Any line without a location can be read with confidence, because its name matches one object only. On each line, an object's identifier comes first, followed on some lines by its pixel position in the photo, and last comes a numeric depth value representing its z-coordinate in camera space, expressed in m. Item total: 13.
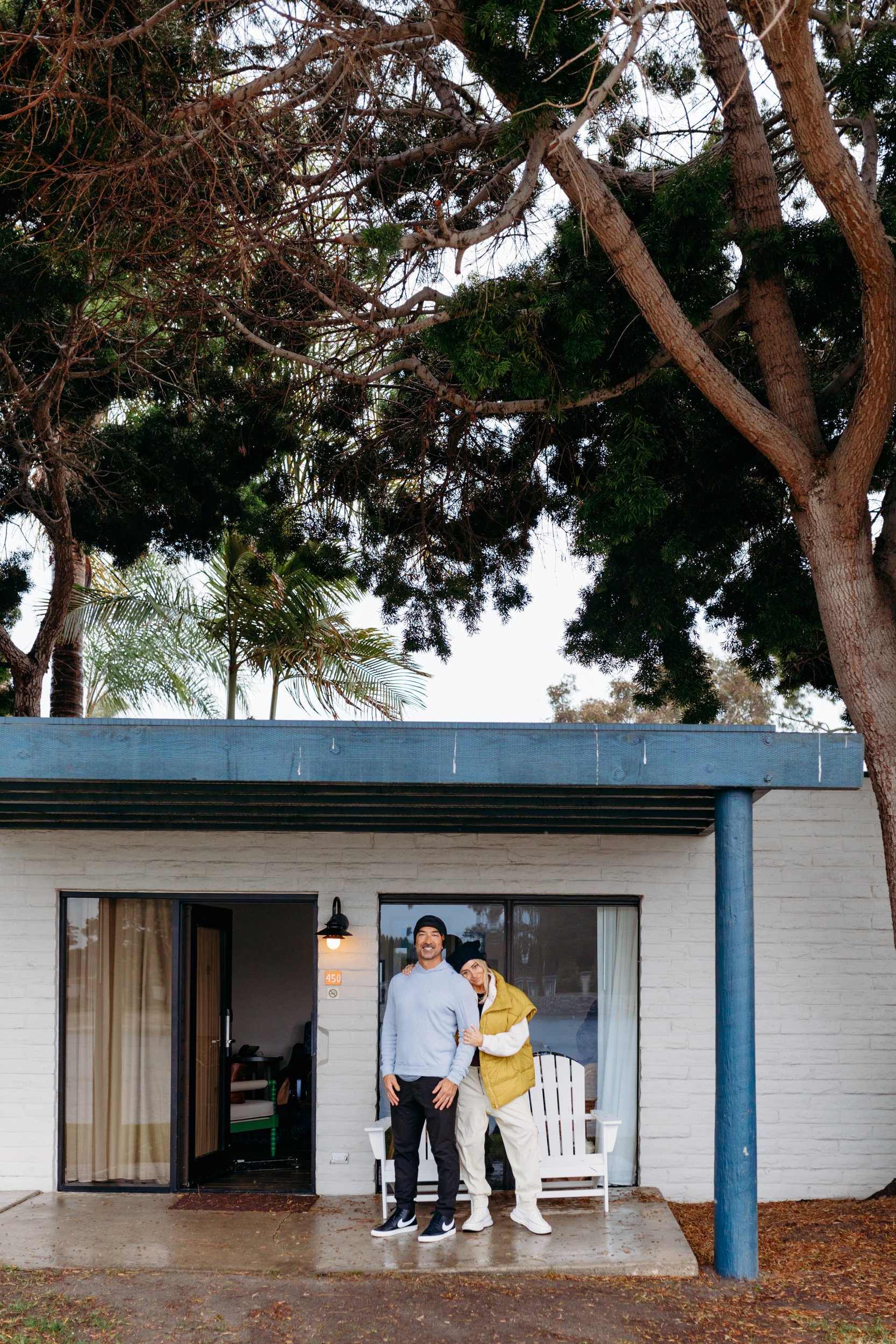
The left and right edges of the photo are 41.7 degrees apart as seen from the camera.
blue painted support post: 5.72
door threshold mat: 7.01
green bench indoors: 8.90
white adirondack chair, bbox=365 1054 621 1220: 6.72
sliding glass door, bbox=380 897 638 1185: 7.45
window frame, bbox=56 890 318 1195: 7.37
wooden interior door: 7.79
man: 6.18
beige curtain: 7.44
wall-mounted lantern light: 7.26
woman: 6.34
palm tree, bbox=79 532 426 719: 12.54
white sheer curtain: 7.41
